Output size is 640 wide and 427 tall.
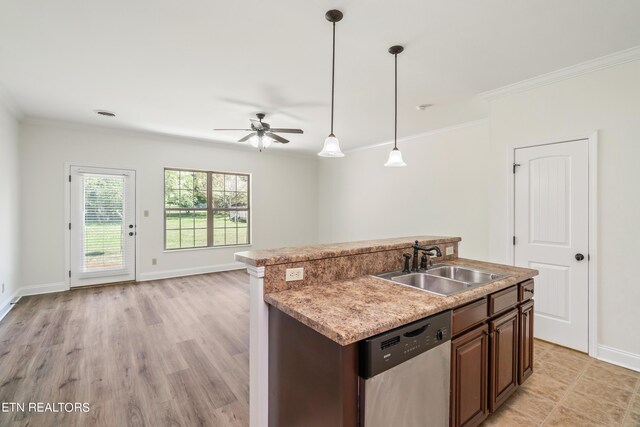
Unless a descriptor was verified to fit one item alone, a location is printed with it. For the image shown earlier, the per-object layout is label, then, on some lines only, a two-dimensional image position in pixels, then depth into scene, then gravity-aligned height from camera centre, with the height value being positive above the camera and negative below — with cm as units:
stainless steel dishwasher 121 -74
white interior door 282 -21
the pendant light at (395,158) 264 +49
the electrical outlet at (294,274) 169 -36
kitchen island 122 -56
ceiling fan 393 +107
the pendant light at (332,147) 221 +51
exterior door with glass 492 -24
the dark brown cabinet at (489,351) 163 -88
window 588 +7
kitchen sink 209 -49
